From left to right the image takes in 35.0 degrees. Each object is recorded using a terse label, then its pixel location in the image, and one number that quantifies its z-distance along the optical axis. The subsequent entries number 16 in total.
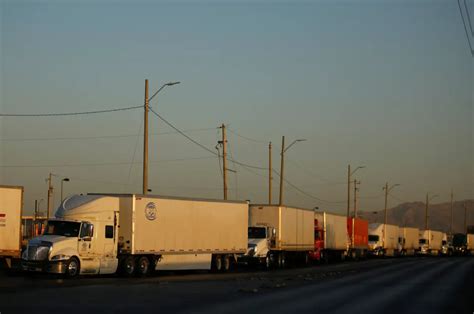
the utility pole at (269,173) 59.44
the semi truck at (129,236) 30.38
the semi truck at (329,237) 55.81
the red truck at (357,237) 66.33
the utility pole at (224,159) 51.12
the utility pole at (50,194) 75.88
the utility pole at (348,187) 80.44
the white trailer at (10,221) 31.73
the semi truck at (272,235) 44.62
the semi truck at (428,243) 104.00
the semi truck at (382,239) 80.75
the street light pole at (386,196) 106.00
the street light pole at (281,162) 58.79
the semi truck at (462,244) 111.38
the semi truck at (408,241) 92.19
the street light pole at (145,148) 37.06
